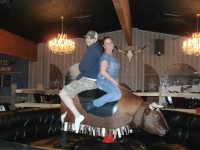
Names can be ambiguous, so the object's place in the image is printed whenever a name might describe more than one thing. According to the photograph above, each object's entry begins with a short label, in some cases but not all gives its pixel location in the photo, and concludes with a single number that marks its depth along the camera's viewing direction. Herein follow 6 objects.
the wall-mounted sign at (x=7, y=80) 11.03
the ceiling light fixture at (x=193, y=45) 7.65
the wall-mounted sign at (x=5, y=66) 10.73
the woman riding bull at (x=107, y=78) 3.15
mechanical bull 3.22
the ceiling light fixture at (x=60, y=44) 8.16
